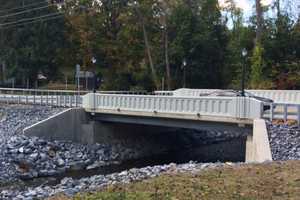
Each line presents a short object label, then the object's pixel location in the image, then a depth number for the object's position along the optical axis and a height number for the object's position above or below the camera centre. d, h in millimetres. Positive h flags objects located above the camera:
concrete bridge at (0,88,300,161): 19656 -1587
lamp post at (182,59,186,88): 47031 +612
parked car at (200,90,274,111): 27472 -652
